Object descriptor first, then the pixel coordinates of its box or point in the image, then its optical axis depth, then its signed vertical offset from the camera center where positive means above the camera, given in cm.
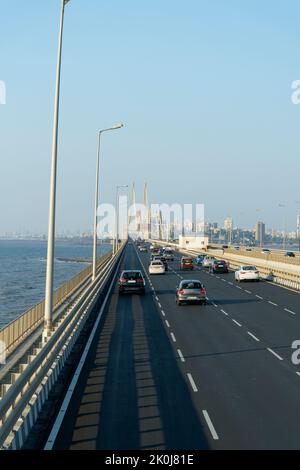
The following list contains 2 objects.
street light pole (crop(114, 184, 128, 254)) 11612 -102
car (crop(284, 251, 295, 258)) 9394 -226
